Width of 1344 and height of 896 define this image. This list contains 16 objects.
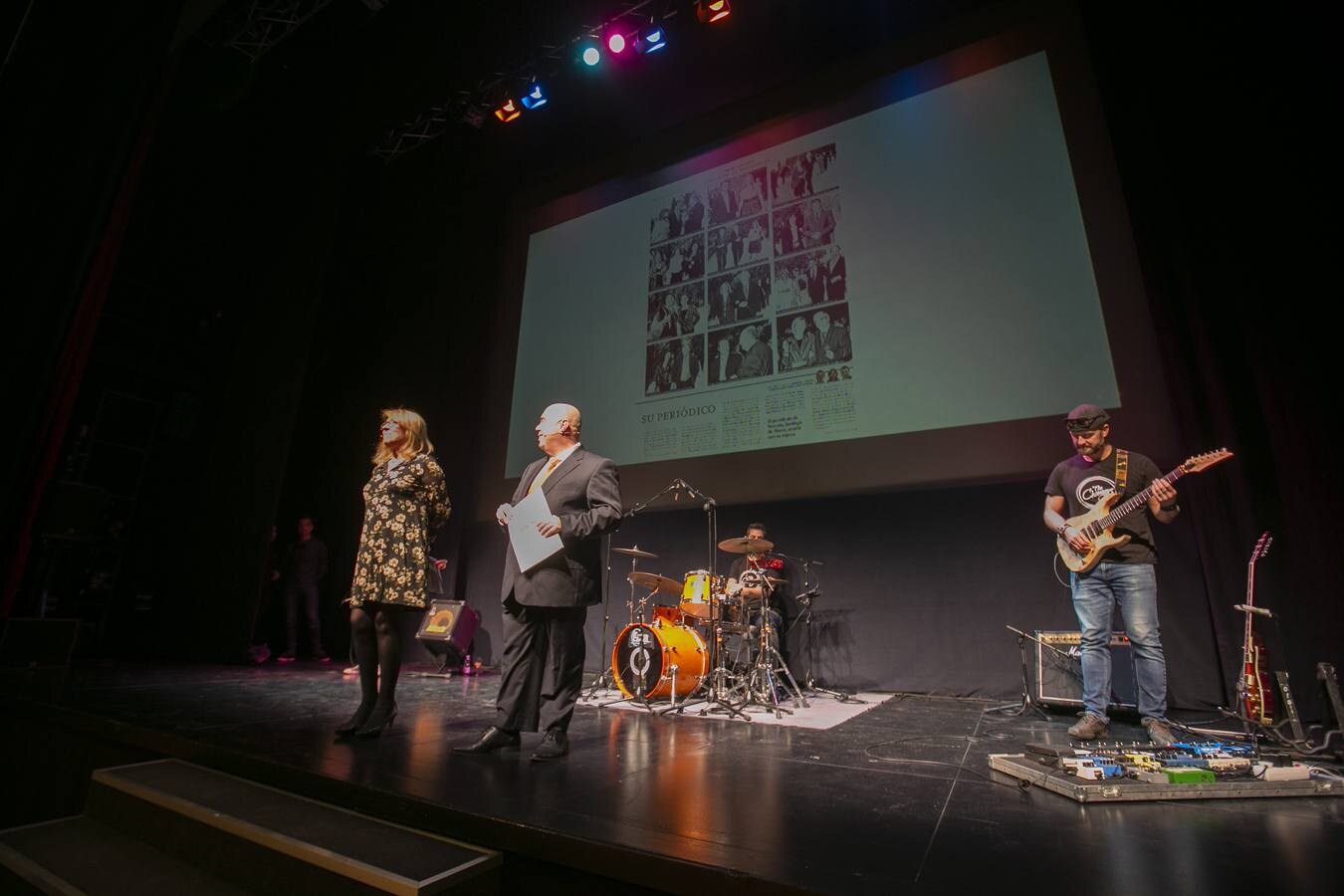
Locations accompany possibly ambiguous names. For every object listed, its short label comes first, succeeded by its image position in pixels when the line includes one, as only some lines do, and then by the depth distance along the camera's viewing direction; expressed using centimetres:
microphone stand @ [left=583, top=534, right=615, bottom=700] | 462
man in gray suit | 239
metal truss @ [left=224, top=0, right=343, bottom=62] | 589
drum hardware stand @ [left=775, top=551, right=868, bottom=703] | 450
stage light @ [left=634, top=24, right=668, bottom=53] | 589
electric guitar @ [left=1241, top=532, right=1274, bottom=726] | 293
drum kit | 393
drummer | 429
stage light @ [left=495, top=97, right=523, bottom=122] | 679
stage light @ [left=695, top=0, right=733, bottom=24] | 559
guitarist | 288
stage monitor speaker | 553
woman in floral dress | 252
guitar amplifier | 370
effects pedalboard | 188
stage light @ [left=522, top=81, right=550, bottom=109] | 661
